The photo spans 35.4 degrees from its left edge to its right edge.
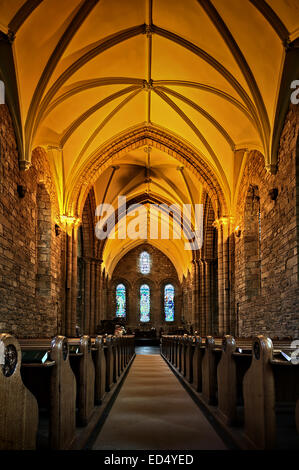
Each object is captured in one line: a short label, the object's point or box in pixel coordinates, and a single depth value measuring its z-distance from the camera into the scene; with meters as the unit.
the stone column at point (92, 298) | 24.18
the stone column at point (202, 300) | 24.05
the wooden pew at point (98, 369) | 6.47
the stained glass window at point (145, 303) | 37.44
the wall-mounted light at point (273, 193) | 11.26
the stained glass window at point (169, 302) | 37.56
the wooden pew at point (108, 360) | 7.82
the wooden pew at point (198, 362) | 7.62
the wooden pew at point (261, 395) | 3.67
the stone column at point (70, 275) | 16.08
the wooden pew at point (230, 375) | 4.95
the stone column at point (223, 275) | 16.69
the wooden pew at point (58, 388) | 3.72
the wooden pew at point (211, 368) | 6.31
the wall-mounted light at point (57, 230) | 15.13
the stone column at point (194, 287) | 24.84
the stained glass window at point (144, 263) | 37.88
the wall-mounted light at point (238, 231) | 15.51
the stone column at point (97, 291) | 24.78
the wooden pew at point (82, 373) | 5.10
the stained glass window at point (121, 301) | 37.12
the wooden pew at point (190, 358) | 8.84
